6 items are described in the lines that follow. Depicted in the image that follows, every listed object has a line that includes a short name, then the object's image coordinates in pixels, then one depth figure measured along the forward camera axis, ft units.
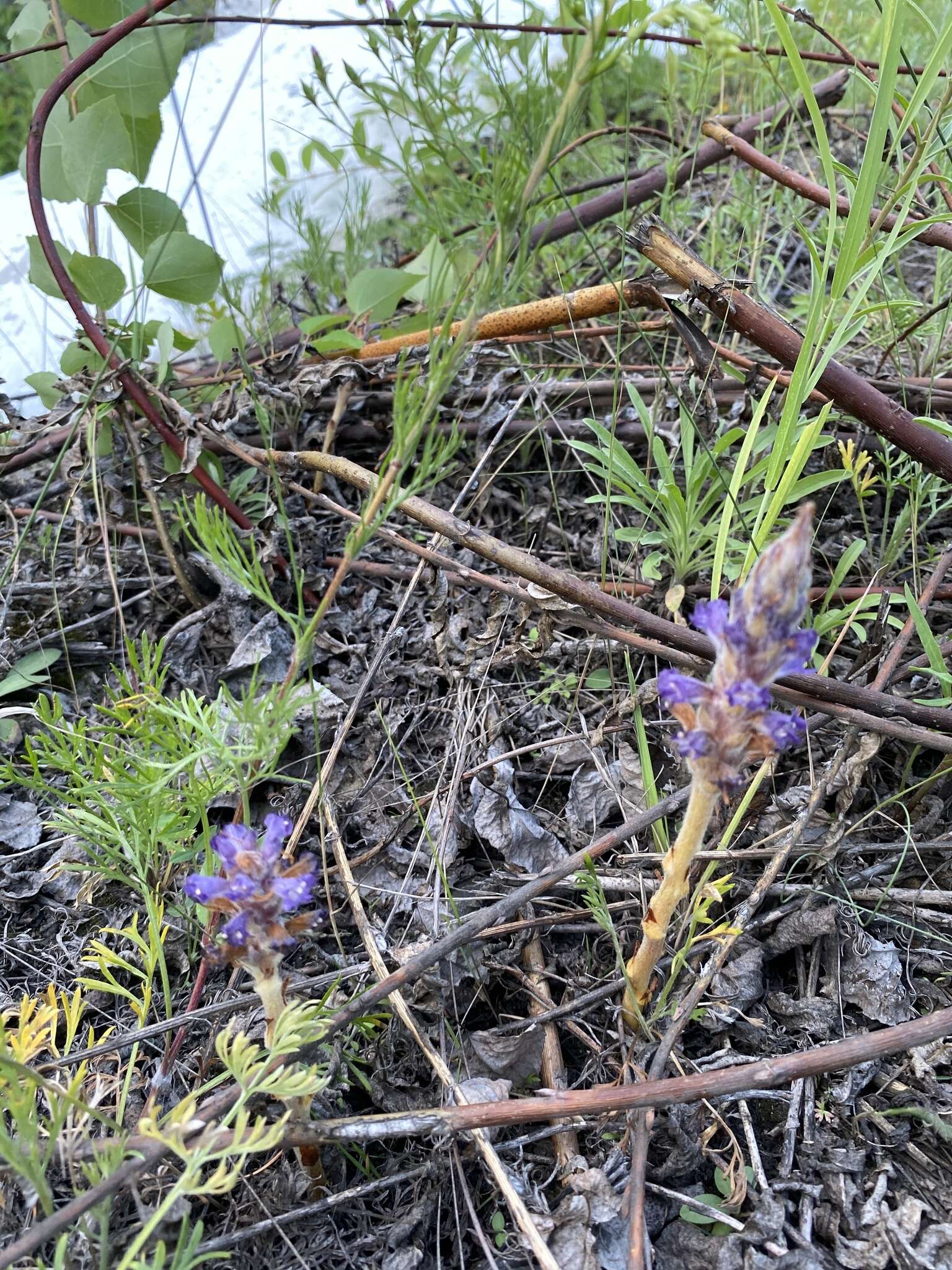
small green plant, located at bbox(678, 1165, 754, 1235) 1.26
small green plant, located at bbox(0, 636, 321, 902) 1.38
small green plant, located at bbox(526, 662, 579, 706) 1.75
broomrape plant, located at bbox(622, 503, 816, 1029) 0.98
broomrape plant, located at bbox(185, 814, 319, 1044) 1.10
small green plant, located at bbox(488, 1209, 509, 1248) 1.26
